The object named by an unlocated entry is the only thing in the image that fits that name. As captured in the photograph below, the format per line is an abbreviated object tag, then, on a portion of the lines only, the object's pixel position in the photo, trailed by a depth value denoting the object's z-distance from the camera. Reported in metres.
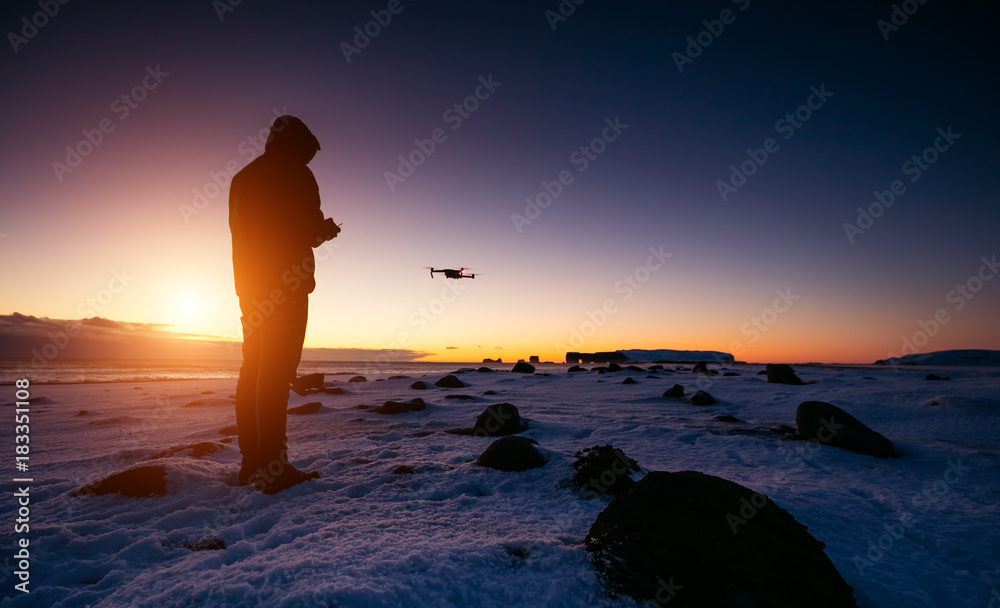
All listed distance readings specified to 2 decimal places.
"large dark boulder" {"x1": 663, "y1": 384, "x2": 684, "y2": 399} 10.65
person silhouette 3.44
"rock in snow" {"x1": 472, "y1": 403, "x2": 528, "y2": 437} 6.06
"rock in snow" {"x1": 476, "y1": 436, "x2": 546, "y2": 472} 4.13
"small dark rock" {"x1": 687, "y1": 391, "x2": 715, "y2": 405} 9.48
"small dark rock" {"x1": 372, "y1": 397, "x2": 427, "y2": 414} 7.97
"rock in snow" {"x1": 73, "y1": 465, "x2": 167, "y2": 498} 3.24
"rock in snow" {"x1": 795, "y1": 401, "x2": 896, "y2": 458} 5.25
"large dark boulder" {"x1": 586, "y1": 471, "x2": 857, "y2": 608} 1.91
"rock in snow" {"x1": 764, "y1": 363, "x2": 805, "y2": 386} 12.89
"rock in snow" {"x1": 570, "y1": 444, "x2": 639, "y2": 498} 3.56
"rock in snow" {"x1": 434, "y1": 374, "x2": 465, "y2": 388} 14.45
